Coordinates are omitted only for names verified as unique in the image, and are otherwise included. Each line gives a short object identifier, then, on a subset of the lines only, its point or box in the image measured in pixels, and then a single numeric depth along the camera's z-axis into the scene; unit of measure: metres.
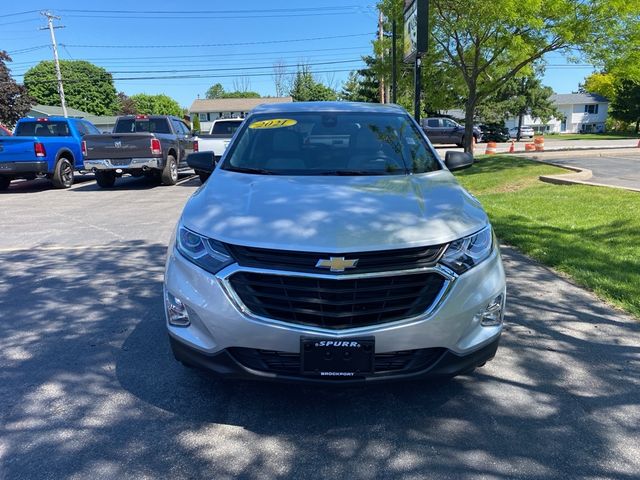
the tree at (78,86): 78.69
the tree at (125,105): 90.11
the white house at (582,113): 70.88
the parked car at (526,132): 47.44
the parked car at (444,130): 29.97
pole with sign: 9.84
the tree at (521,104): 48.09
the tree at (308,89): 71.94
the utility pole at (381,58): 19.02
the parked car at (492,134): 40.41
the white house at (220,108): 76.44
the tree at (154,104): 102.61
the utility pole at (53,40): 46.47
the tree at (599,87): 55.39
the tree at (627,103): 46.81
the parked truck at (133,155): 13.10
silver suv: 2.58
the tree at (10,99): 38.03
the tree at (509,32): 12.64
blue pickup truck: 13.34
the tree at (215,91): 142.32
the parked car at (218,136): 14.20
